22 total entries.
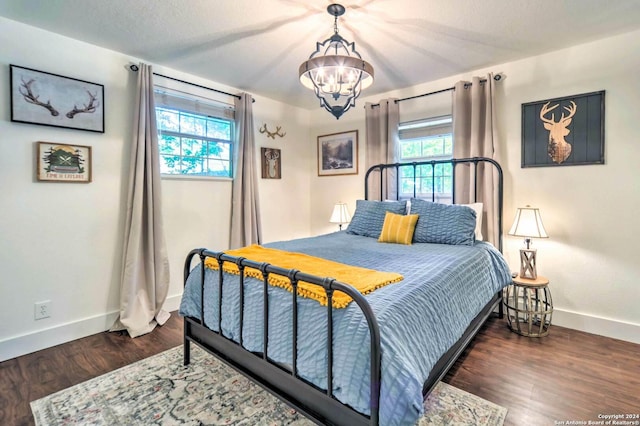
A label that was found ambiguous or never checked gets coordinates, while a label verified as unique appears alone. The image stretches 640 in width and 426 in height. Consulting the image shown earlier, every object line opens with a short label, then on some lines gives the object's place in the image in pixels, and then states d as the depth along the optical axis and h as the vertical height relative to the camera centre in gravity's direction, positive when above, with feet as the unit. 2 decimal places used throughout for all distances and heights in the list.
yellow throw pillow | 8.90 -0.60
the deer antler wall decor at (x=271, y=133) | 12.89 +3.21
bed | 3.59 -1.77
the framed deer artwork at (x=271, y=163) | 12.91 +1.91
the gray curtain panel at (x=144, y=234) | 8.74 -0.74
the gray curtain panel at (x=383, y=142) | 11.68 +2.54
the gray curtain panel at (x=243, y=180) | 11.38 +1.03
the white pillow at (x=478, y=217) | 9.14 -0.25
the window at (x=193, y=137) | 10.14 +2.48
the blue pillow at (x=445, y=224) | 8.45 -0.45
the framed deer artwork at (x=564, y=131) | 8.30 +2.16
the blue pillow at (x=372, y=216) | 9.98 -0.25
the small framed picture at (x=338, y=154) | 13.23 +2.39
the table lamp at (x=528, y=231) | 8.32 -0.61
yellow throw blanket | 4.42 -1.10
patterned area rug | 5.23 -3.52
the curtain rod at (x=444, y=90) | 9.67 +4.04
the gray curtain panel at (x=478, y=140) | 9.56 +2.18
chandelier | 5.94 +2.68
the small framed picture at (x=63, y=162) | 7.70 +1.16
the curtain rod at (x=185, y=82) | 8.98 +4.12
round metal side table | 8.22 -2.71
